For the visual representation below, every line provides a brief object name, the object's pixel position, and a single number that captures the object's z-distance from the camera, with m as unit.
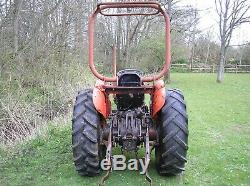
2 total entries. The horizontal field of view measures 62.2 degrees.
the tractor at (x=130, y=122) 2.51
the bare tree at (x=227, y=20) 12.88
